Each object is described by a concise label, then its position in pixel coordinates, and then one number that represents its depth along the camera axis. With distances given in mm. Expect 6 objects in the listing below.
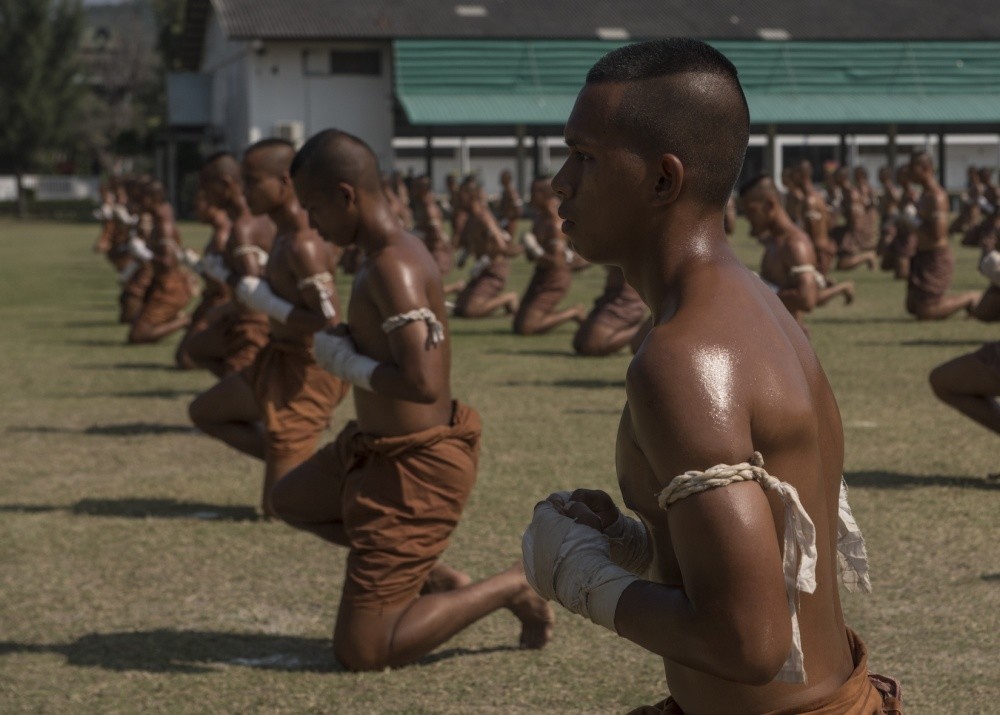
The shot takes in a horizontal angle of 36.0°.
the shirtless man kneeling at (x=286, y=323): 7805
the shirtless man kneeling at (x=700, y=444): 2285
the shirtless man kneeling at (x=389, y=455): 5375
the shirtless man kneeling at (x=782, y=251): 11211
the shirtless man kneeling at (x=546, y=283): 17578
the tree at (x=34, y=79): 62250
